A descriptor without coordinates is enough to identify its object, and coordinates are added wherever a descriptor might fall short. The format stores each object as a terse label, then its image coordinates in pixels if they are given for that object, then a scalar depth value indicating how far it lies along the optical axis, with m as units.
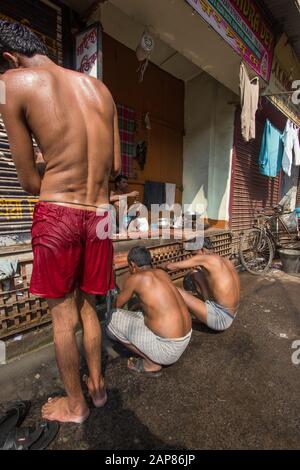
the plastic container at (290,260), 6.45
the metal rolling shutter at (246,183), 6.80
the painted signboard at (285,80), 6.38
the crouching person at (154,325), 2.46
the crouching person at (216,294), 3.22
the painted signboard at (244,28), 3.93
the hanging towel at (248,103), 5.17
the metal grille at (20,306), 2.62
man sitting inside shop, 4.75
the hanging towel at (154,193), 6.08
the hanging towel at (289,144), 7.44
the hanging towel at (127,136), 5.35
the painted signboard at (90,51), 3.12
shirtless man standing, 1.54
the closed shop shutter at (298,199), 11.58
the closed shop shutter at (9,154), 2.89
